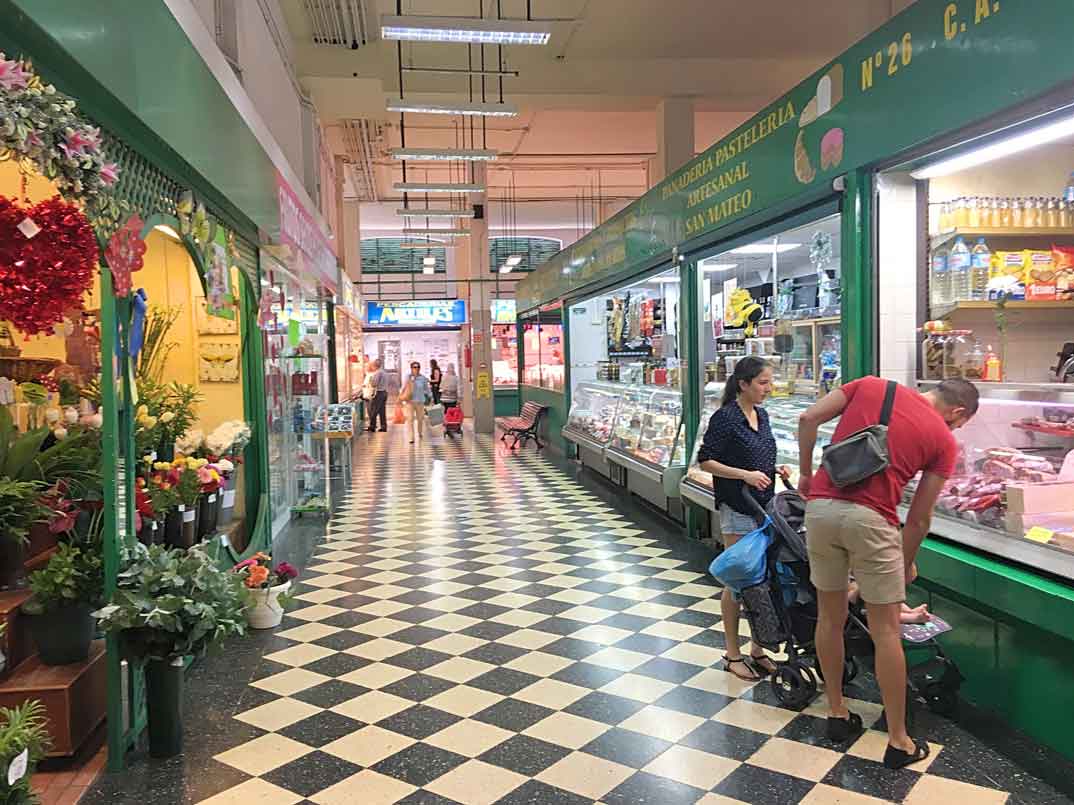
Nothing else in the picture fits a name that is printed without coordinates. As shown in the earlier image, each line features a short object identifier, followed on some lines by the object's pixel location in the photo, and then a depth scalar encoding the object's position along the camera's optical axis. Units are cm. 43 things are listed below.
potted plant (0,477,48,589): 338
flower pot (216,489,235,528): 541
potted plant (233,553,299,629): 475
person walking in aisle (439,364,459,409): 2236
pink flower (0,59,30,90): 186
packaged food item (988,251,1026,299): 418
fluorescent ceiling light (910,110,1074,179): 330
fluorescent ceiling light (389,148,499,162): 927
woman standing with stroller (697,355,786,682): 397
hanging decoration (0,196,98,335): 246
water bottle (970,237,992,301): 416
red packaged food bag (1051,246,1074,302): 417
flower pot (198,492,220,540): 487
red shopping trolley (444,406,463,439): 1692
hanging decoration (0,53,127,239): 195
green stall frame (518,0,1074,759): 300
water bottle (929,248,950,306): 421
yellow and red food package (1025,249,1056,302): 418
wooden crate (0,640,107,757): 314
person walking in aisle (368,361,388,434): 1830
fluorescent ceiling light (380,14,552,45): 607
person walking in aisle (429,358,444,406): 2055
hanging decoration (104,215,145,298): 314
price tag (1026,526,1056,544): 319
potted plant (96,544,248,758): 313
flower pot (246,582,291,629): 487
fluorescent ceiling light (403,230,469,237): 1645
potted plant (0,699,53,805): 204
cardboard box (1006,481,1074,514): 330
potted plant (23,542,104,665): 327
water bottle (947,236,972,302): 416
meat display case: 324
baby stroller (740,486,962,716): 347
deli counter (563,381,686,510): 735
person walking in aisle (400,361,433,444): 1611
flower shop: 247
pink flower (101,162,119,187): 254
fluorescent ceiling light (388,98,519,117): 782
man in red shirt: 302
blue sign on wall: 2328
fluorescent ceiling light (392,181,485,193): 1044
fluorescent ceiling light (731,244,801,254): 602
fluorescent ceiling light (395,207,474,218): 1241
